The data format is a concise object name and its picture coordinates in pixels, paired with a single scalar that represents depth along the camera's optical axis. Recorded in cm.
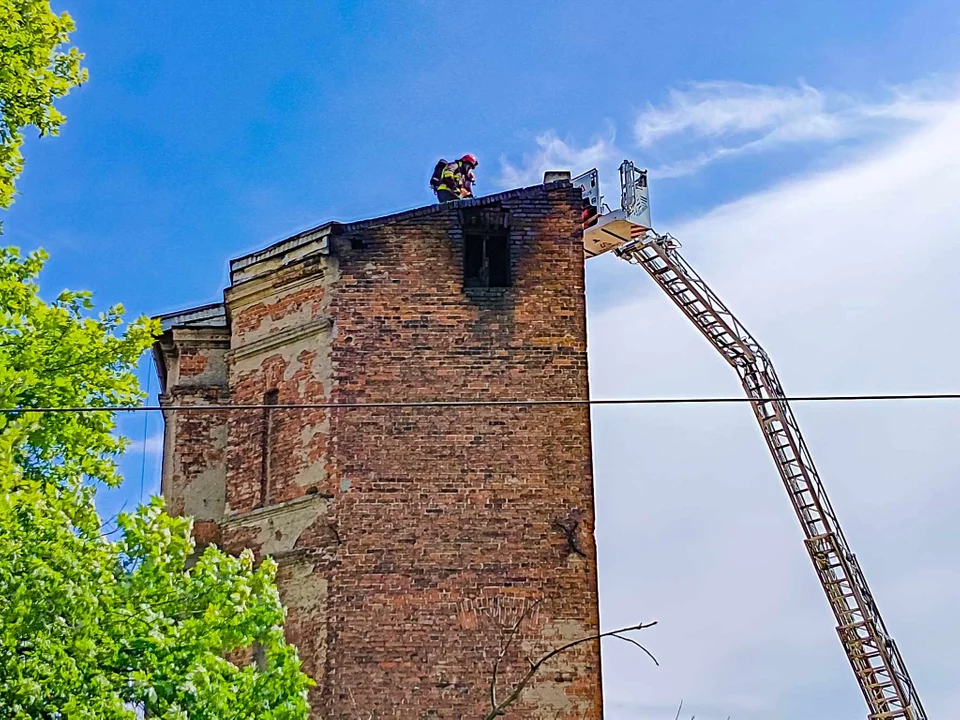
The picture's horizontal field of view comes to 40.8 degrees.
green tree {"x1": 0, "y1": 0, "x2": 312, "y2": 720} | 1029
